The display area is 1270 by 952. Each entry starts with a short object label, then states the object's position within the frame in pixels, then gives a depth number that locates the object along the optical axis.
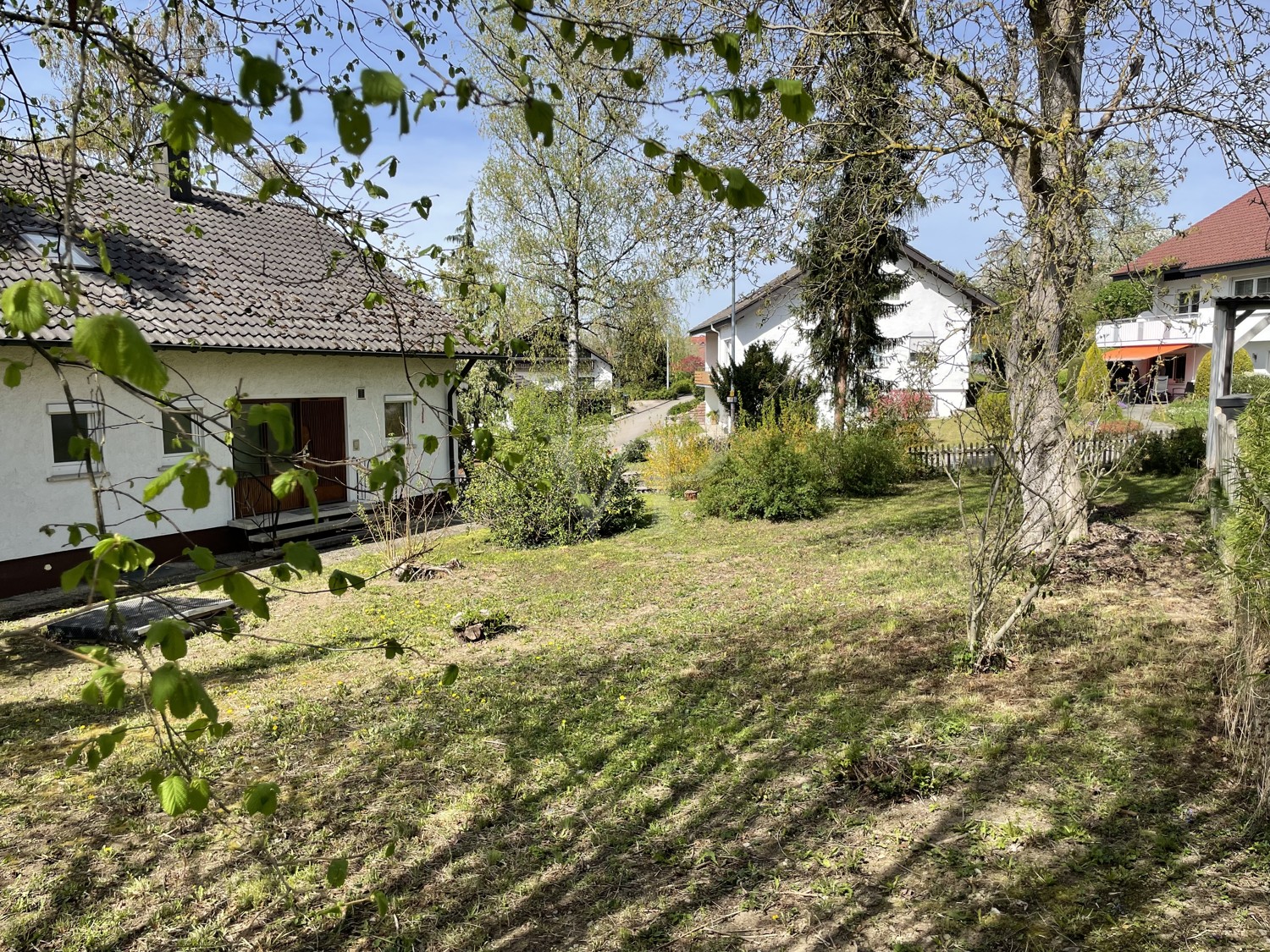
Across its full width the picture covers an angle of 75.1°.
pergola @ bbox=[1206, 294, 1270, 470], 13.13
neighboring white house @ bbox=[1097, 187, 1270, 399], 33.34
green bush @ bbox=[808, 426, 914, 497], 16.92
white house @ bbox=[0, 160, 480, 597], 10.58
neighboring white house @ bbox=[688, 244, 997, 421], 30.12
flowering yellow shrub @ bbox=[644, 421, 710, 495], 18.30
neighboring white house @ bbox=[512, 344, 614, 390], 20.82
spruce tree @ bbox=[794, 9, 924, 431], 9.13
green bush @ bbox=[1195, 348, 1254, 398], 31.81
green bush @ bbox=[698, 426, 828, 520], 14.27
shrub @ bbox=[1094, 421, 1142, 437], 18.57
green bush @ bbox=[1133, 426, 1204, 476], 16.62
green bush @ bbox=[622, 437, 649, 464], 27.23
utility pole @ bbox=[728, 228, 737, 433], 25.41
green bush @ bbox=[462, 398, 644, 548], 12.98
